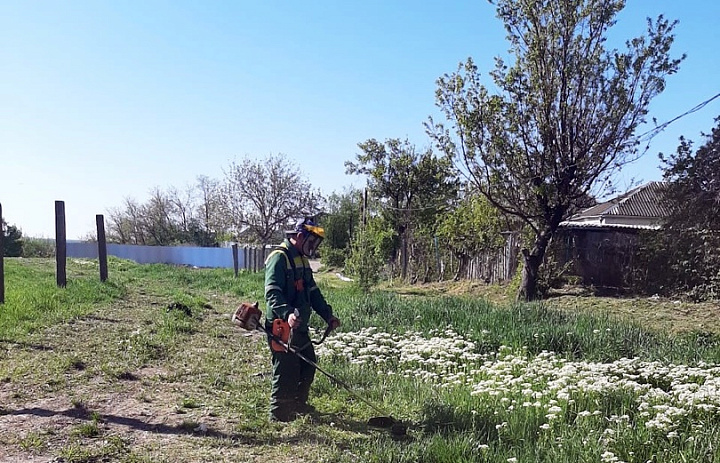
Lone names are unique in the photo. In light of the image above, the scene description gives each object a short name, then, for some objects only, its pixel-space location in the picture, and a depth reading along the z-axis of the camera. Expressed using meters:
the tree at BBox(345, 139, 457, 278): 35.56
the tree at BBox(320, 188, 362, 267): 48.81
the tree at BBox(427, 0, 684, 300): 17.22
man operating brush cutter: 5.86
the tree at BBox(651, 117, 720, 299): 16.83
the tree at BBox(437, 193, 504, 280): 23.95
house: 19.75
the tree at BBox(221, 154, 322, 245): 49.22
